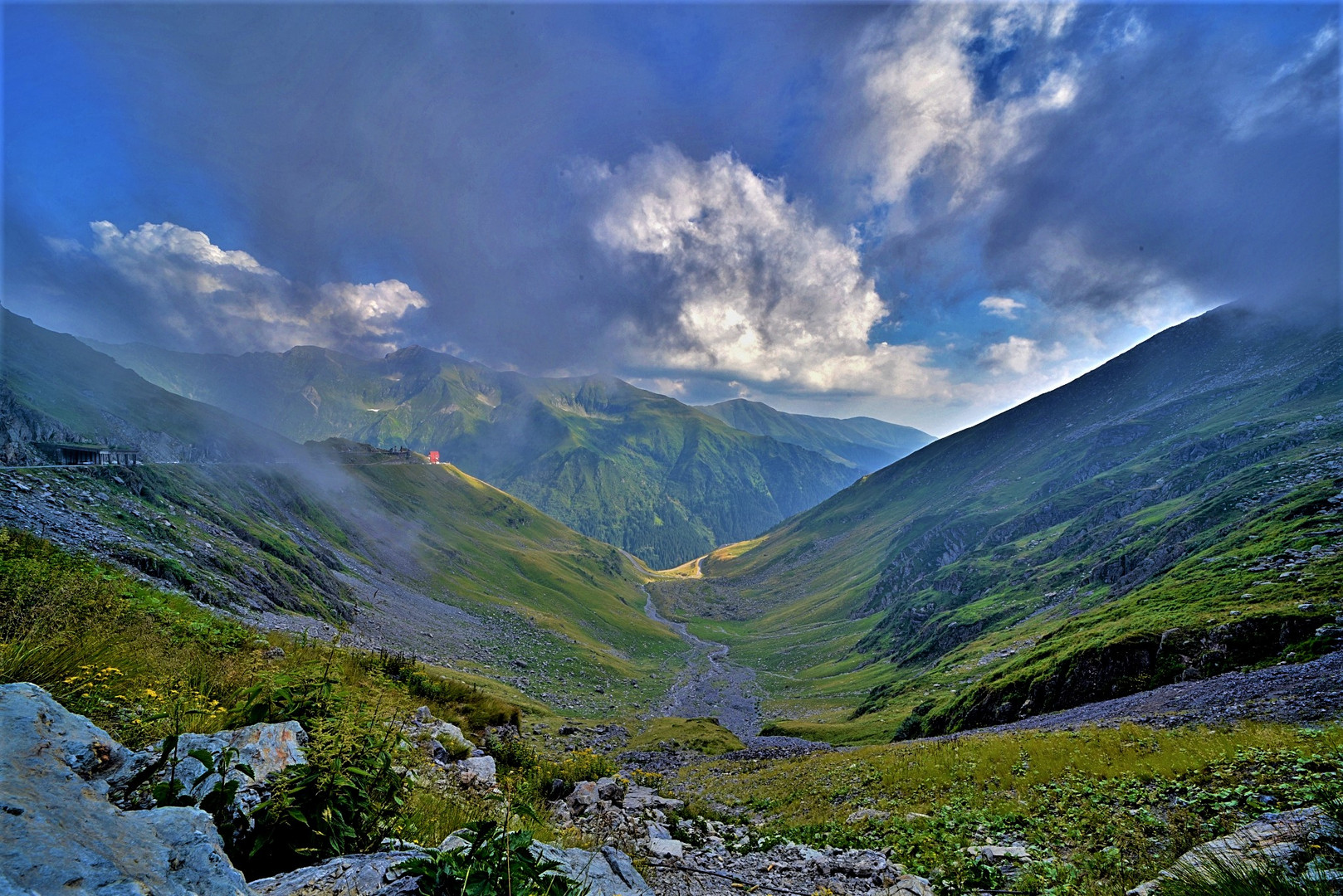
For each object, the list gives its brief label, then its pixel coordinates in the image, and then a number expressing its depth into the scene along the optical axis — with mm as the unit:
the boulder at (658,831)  11596
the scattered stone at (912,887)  8680
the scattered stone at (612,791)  13117
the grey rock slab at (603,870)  5598
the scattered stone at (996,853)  9781
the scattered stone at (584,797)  12242
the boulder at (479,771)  9852
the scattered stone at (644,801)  13930
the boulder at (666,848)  10336
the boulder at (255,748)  4531
